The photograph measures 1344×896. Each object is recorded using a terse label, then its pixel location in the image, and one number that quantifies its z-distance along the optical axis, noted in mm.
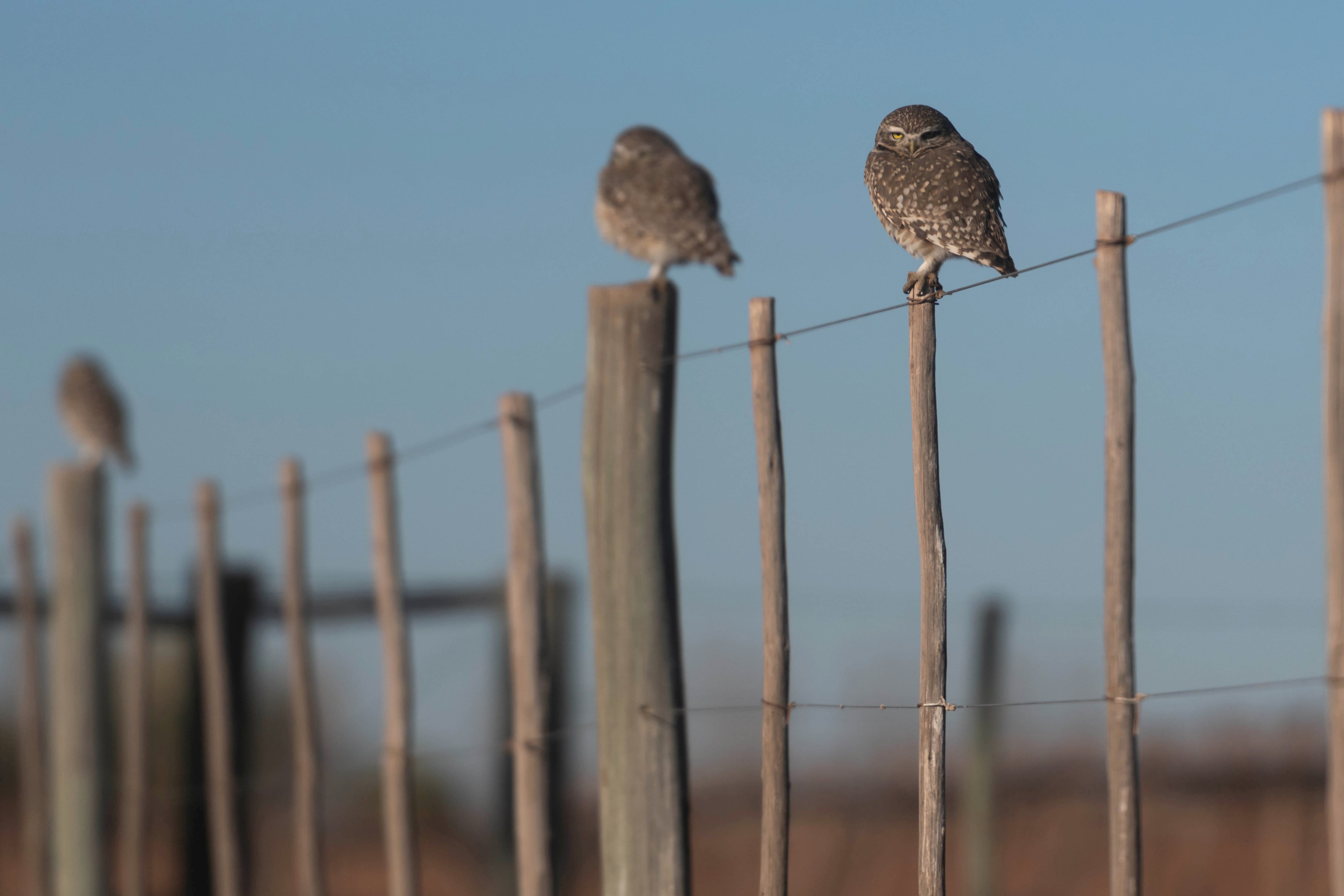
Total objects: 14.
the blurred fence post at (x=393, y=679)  13852
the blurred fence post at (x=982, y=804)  17312
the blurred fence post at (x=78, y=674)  18297
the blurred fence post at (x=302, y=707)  15734
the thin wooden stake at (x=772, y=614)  10055
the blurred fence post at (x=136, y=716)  18859
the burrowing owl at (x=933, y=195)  11812
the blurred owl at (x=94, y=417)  23062
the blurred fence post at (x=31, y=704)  20875
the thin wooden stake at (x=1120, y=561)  7992
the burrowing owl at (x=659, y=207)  12477
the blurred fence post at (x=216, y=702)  17656
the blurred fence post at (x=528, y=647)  11687
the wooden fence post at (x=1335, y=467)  6715
